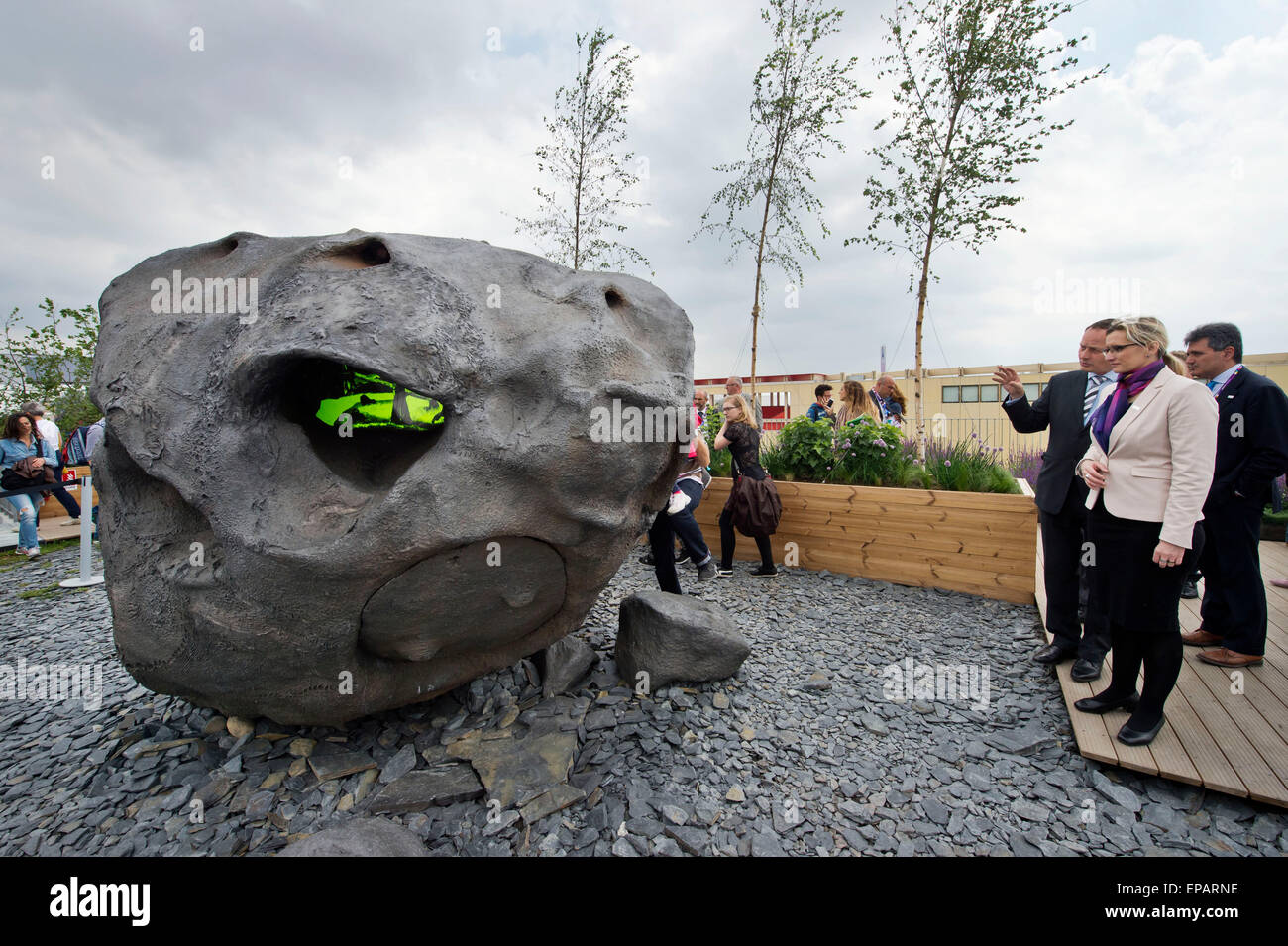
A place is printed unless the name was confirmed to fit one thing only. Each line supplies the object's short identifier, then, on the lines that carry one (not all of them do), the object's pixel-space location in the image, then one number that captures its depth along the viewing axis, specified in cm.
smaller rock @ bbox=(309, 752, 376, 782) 262
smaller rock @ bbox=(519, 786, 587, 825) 241
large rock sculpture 207
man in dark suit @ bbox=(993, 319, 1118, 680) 355
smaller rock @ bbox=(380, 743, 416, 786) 263
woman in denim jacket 679
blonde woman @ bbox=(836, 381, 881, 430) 678
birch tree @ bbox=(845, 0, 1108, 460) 954
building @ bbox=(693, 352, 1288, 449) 1278
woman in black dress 589
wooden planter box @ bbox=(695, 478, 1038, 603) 518
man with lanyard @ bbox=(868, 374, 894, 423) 742
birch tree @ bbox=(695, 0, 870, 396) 1148
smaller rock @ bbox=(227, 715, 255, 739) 288
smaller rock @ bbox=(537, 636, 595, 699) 336
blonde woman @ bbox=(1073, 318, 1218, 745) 255
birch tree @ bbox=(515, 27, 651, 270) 1168
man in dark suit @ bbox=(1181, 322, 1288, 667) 339
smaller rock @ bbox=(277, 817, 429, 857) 200
